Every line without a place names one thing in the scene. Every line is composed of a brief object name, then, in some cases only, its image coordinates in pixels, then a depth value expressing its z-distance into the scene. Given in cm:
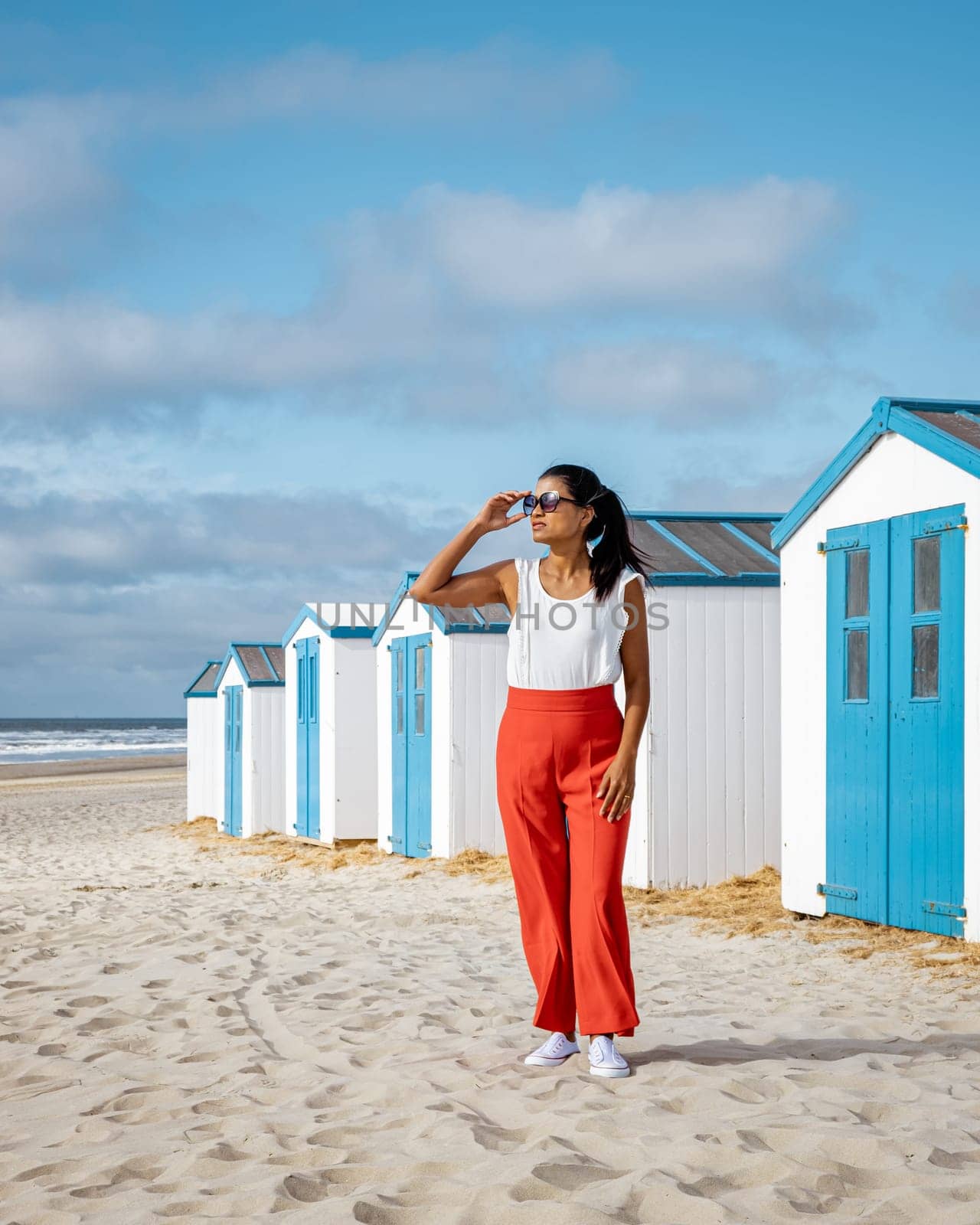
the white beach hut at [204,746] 1953
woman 382
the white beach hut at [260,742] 1688
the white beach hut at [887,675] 638
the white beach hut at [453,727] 1183
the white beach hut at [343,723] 1431
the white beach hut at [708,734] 912
